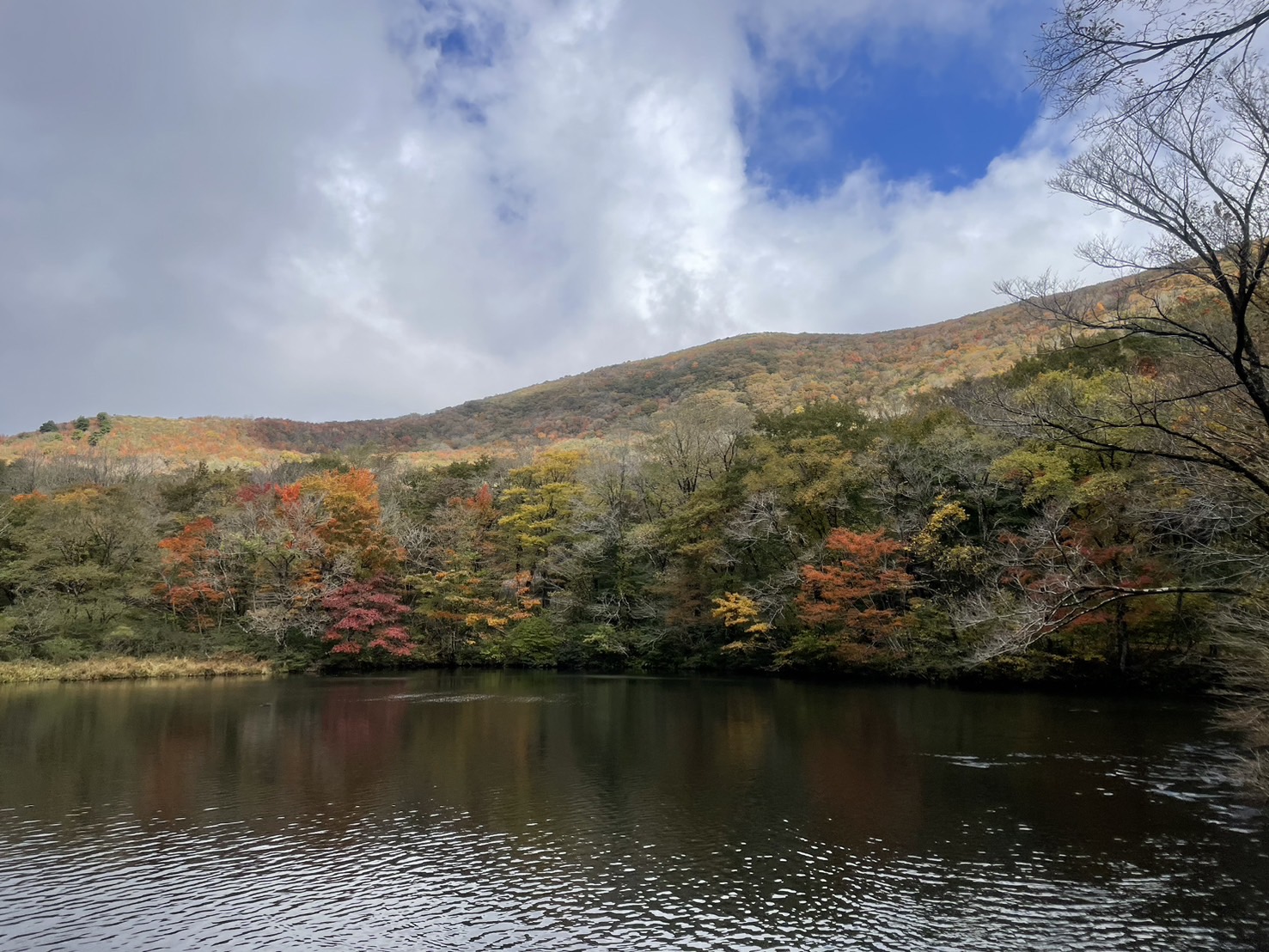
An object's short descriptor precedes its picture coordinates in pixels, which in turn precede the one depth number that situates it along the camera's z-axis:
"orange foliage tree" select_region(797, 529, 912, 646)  28.09
